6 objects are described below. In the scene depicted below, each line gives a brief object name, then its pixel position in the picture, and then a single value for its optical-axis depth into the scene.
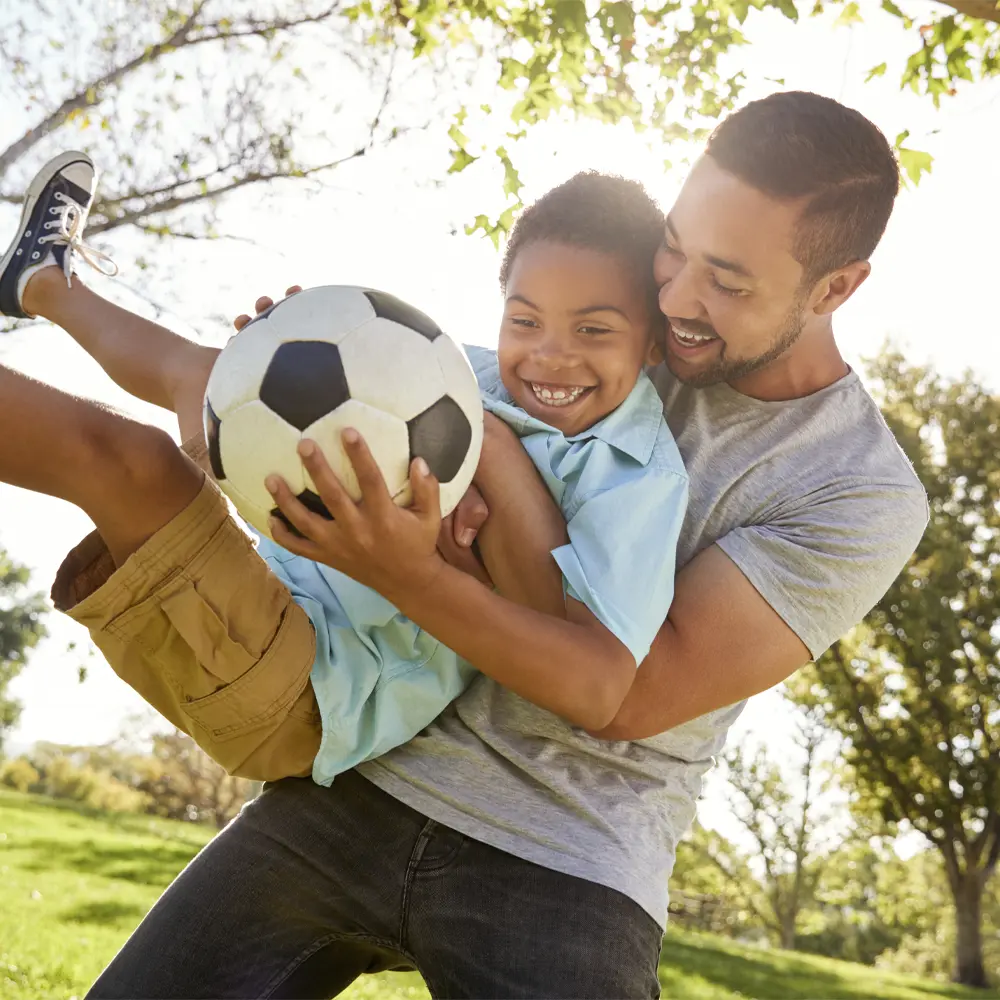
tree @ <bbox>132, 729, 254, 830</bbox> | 28.16
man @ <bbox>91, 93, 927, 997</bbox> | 2.58
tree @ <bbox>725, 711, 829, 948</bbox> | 30.30
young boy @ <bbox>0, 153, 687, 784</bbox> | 2.28
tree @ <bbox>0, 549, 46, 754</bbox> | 43.00
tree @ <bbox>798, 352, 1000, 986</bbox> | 21.41
